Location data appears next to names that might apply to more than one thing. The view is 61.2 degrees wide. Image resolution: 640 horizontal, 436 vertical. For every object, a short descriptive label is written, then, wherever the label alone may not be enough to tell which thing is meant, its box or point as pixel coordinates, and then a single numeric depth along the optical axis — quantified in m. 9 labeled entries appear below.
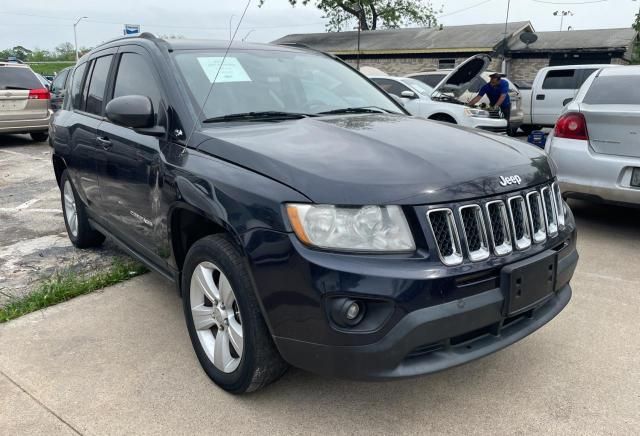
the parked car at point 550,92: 13.23
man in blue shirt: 10.88
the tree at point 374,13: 36.50
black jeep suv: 2.07
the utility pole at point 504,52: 23.35
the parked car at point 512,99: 12.02
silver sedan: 4.59
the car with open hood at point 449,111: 10.04
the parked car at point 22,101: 10.89
